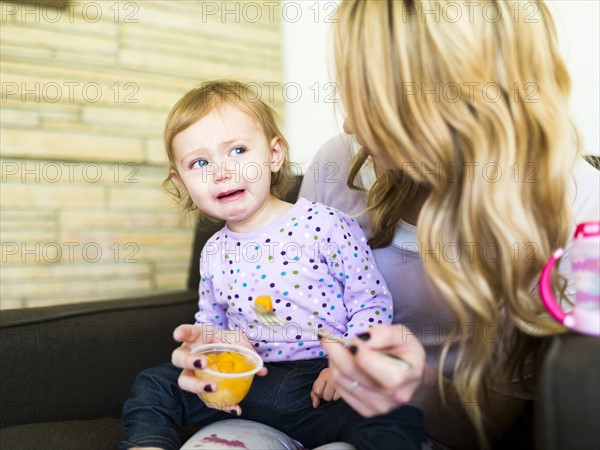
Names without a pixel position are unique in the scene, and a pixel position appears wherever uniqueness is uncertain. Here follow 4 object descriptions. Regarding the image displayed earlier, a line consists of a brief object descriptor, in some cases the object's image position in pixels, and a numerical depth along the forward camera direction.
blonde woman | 0.76
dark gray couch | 1.03
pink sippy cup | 0.69
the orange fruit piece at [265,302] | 0.91
